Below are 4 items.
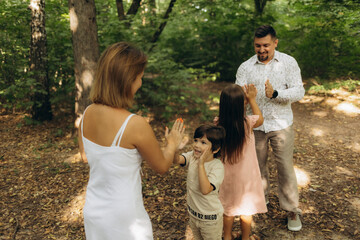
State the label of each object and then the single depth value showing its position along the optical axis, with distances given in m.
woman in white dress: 1.56
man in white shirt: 3.04
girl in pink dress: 2.56
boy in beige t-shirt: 2.26
